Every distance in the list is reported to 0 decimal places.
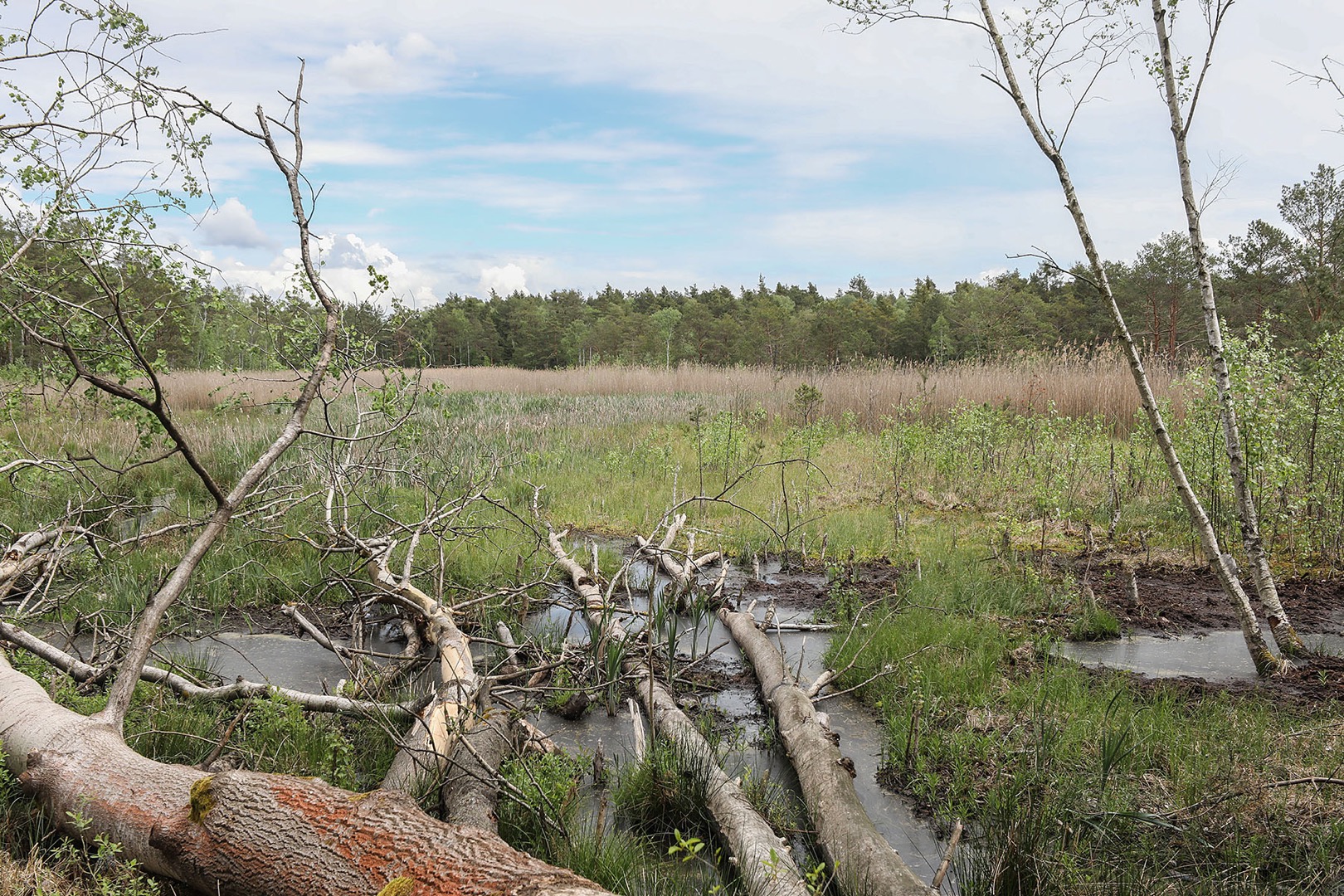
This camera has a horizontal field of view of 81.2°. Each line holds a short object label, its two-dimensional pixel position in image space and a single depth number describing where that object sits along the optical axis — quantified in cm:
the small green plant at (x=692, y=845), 226
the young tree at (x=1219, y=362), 470
